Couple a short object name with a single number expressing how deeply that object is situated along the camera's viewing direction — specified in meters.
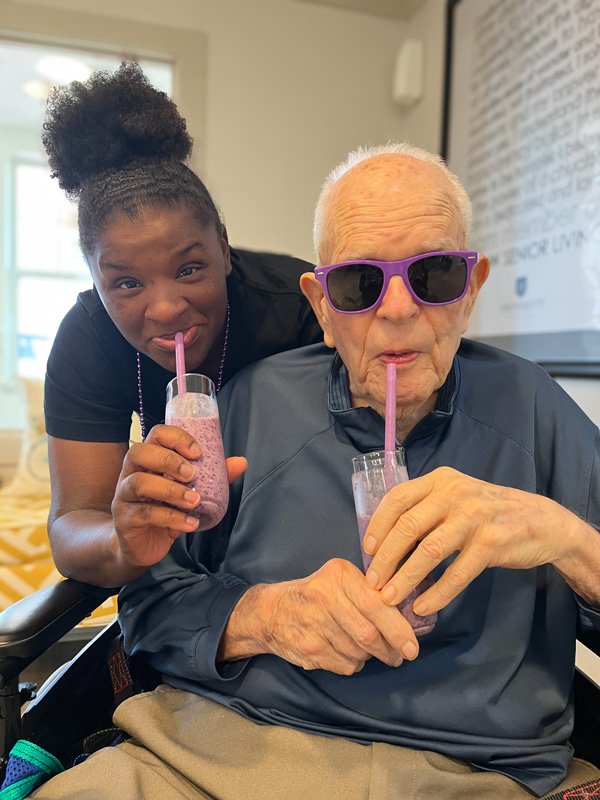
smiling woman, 1.01
